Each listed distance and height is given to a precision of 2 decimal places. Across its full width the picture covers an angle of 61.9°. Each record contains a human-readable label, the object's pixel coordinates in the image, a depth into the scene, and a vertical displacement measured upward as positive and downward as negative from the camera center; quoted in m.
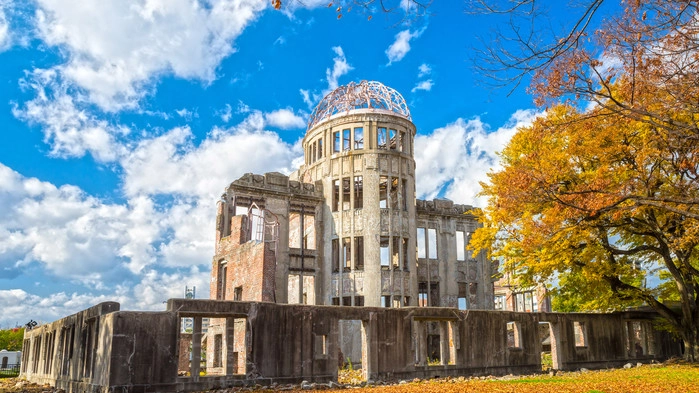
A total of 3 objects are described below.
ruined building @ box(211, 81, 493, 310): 30.75 +5.71
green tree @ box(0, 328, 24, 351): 60.44 -1.14
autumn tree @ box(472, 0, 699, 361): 10.57 +3.90
